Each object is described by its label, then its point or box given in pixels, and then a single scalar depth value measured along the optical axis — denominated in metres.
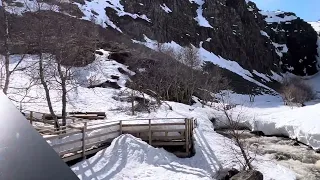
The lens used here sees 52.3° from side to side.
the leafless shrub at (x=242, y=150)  12.17
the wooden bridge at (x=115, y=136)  10.60
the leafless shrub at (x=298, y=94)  49.73
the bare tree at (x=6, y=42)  9.56
